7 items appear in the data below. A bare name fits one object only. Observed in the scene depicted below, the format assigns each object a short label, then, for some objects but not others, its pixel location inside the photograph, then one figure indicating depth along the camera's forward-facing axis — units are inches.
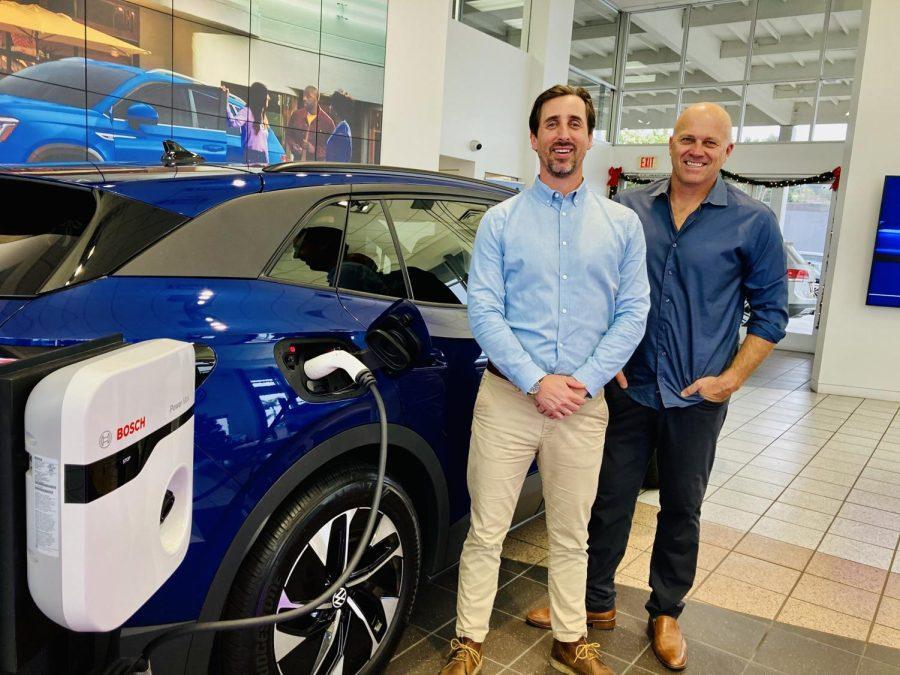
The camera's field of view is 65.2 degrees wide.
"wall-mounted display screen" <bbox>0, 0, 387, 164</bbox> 196.9
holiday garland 410.2
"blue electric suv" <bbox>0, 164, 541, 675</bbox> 55.0
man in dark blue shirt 85.4
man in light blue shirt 78.5
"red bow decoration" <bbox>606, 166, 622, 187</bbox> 513.7
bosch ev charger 33.1
